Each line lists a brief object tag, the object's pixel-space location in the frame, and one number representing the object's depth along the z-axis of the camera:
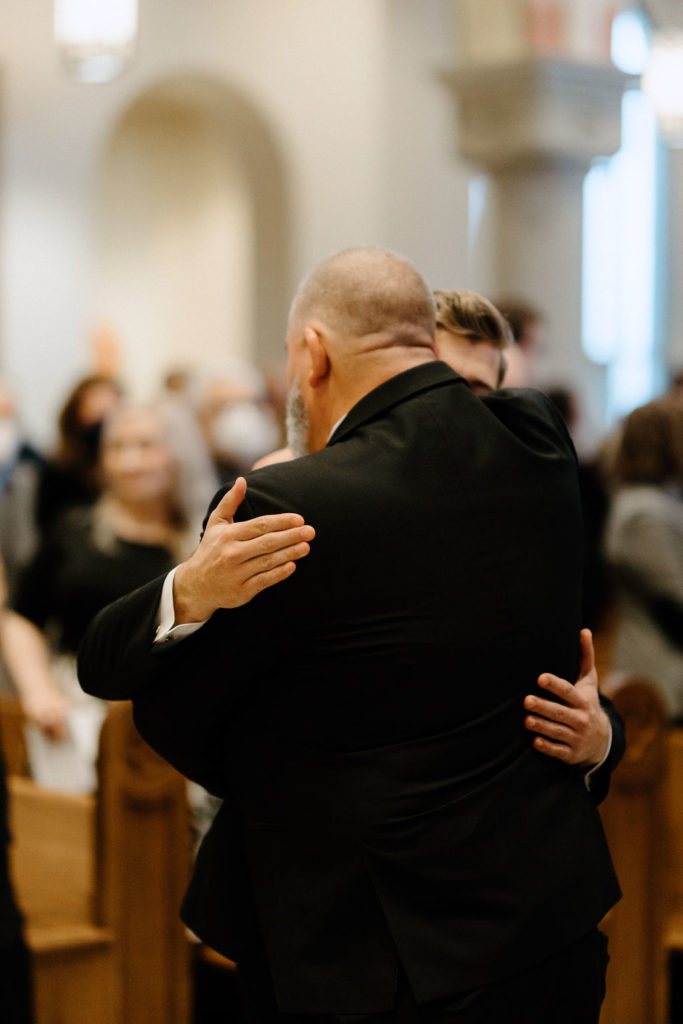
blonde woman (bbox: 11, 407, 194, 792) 4.01
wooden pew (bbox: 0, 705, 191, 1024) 3.30
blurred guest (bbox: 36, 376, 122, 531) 6.05
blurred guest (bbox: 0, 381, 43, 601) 6.20
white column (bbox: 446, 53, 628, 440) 9.44
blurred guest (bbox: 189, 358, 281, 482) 6.12
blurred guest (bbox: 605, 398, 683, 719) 4.64
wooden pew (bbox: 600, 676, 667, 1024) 3.53
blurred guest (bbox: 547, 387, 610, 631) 5.54
